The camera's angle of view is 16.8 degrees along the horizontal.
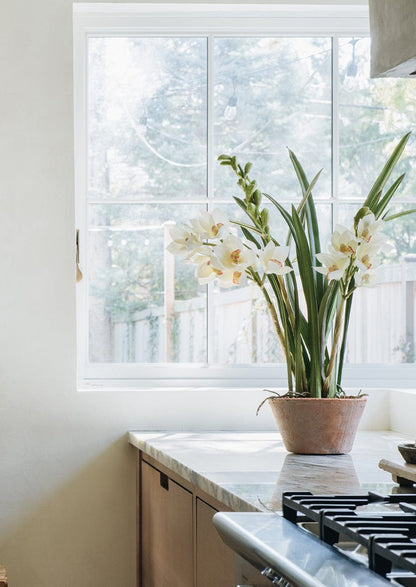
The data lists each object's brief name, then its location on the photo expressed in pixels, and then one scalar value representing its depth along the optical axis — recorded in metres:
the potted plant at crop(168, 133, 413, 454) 2.97
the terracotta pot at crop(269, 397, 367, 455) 3.04
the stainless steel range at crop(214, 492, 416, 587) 1.73
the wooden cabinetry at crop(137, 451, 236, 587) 2.82
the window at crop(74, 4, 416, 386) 3.77
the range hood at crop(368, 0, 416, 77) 2.34
